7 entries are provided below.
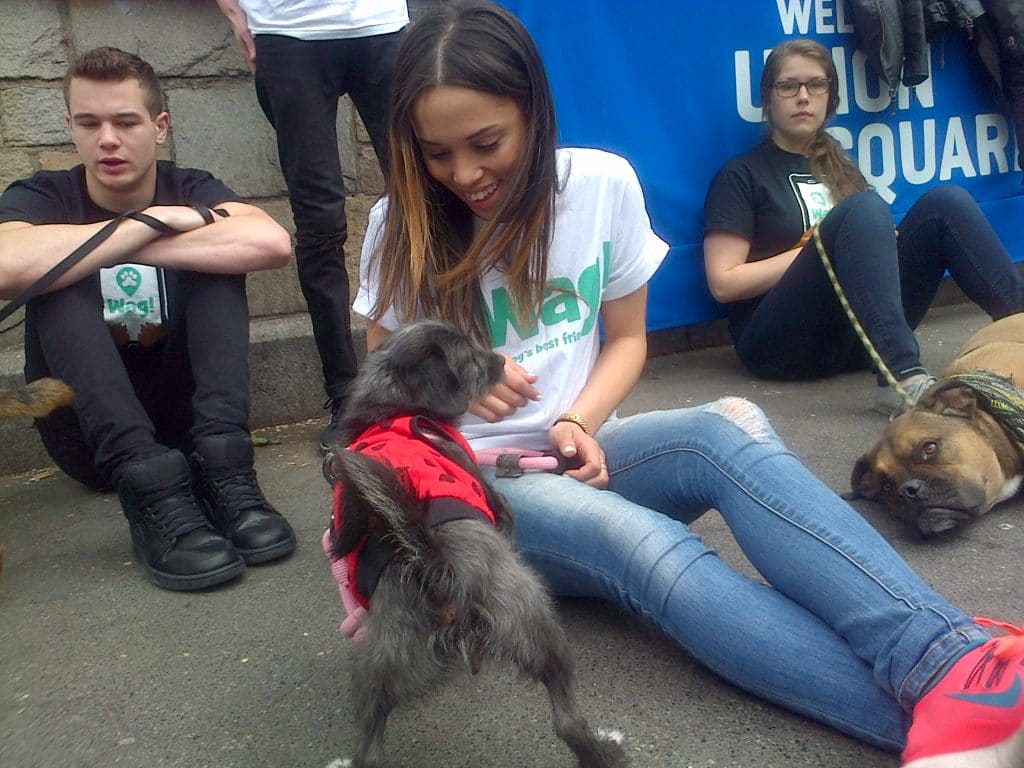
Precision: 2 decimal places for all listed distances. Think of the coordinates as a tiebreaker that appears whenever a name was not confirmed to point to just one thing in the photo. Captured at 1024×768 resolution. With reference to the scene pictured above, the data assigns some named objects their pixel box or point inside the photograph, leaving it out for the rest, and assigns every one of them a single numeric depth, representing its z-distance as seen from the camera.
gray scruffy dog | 1.66
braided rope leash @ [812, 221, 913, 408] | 3.61
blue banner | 4.53
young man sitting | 2.69
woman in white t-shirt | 1.83
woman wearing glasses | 3.91
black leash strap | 2.66
